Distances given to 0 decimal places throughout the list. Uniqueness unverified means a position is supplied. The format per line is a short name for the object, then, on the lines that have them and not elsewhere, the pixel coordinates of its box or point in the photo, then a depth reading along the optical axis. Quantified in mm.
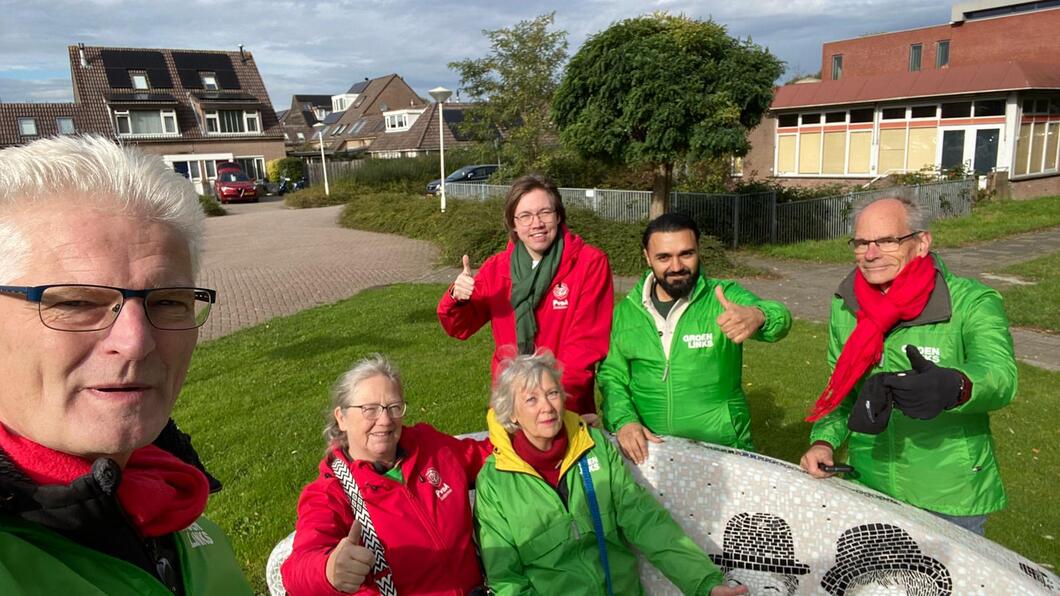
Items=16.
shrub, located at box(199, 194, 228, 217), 26038
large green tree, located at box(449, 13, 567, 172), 17484
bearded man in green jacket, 2992
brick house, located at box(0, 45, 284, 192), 38094
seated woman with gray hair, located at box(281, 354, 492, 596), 2541
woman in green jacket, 2697
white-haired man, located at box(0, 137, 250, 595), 971
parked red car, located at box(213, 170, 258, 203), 32625
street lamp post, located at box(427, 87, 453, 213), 16766
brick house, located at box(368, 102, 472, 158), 38562
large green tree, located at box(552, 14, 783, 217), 10859
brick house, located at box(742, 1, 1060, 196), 20406
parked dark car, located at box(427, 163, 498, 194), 25266
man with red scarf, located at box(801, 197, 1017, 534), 2309
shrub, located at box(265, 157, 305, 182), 40281
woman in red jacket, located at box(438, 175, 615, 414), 3426
